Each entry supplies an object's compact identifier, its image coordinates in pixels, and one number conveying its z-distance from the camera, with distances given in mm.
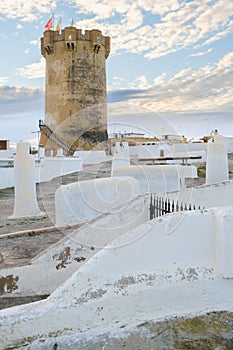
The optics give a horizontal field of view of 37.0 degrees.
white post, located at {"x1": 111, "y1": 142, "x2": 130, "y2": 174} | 13119
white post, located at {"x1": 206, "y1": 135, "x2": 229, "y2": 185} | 8617
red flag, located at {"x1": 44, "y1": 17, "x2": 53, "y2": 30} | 31867
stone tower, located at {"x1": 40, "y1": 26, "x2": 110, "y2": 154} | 30312
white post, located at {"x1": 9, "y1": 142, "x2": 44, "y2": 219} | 8914
